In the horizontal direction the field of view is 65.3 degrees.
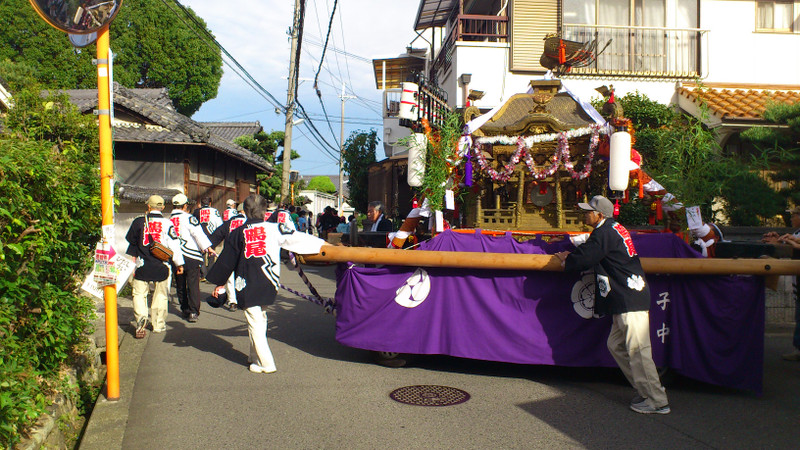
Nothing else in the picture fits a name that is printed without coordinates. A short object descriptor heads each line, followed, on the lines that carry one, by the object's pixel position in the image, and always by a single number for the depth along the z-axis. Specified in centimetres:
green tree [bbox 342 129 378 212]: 2395
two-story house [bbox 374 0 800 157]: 1562
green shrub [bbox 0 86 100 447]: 370
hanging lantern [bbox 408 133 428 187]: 826
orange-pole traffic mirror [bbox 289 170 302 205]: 2758
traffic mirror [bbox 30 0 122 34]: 486
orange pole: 532
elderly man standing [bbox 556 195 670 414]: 546
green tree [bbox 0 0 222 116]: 2920
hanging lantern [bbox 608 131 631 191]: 775
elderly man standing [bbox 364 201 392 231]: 1021
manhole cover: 573
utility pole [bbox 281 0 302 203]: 2292
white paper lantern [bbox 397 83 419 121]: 996
